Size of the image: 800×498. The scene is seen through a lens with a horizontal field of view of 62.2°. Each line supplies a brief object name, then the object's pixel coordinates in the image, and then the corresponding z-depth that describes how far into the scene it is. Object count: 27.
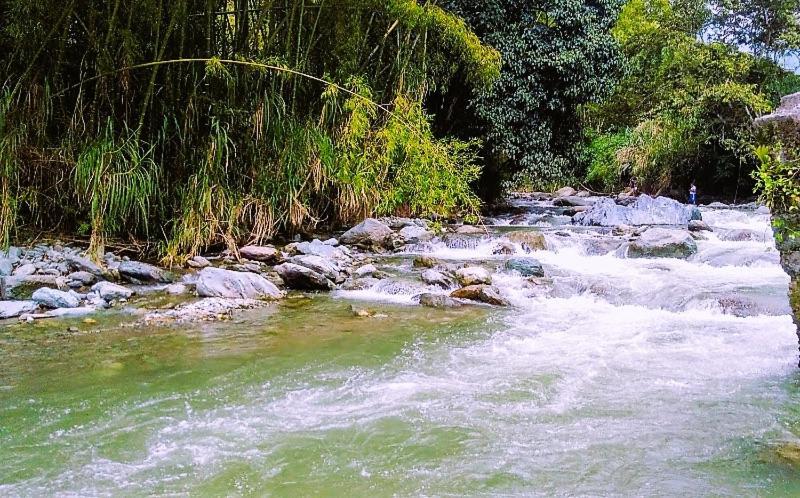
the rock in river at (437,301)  6.52
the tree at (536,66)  14.99
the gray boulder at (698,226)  11.48
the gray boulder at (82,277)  6.74
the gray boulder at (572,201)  18.11
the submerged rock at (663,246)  9.17
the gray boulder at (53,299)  5.94
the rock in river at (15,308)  5.63
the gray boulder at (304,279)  7.23
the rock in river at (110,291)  6.32
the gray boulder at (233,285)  6.57
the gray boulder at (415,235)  10.64
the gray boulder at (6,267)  6.51
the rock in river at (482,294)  6.64
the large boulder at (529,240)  10.11
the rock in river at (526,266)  7.98
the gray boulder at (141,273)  7.06
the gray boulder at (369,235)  10.04
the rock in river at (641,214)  13.52
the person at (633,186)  21.97
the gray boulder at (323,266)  7.55
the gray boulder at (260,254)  8.45
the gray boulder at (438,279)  7.36
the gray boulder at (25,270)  6.60
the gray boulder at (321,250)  8.82
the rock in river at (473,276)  7.40
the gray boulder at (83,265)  7.00
